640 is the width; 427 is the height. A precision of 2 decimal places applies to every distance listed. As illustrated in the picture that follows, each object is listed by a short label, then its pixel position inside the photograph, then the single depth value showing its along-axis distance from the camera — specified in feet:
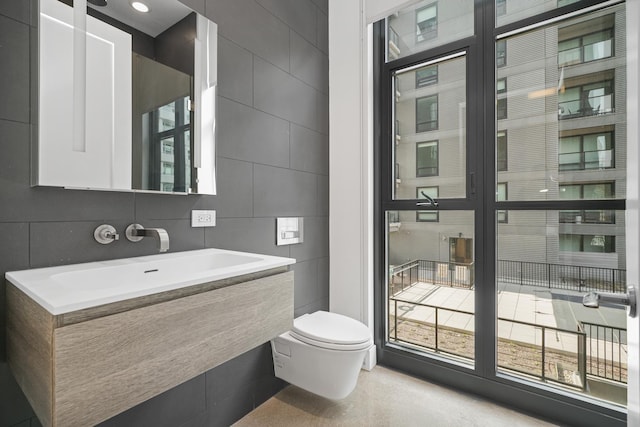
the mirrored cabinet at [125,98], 3.35
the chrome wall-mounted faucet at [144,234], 3.50
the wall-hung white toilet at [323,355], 4.97
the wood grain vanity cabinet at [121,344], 2.17
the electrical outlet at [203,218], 4.66
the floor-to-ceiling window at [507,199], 5.08
